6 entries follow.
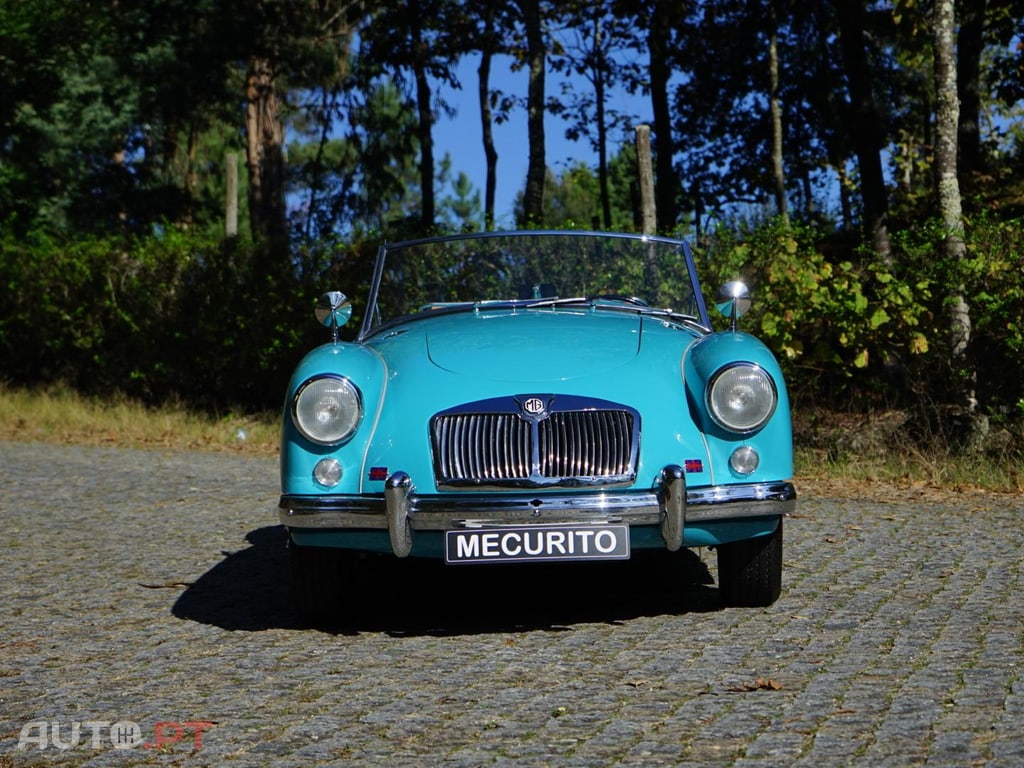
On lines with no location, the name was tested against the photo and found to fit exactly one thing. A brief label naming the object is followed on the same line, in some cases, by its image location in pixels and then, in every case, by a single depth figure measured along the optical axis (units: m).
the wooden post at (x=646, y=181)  12.66
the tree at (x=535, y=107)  18.14
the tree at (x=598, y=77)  33.94
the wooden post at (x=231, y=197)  19.23
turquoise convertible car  4.93
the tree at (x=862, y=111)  16.08
